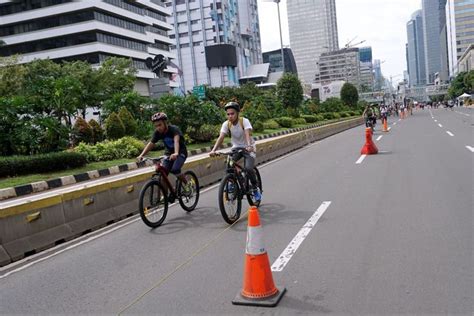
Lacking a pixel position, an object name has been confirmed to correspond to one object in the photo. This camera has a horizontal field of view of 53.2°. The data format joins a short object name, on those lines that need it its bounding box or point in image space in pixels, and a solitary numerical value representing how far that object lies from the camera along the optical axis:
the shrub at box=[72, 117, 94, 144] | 22.12
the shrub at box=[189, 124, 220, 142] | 26.83
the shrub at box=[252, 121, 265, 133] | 36.69
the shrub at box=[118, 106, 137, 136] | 23.41
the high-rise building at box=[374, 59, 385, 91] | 143.27
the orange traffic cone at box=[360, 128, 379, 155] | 16.13
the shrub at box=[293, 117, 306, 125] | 47.86
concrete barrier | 6.43
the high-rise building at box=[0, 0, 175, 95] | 62.94
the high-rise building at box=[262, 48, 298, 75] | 154.68
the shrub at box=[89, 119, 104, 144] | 22.94
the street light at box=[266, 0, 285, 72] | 52.47
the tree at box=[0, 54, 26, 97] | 37.56
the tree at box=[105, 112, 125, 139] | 22.59
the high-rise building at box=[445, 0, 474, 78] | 156.50
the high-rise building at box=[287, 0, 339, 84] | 165.25
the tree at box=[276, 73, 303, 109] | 51.50
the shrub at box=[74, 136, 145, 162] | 19.58
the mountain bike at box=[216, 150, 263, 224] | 7.21
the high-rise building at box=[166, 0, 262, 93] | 111.31
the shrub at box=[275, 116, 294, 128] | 44.53
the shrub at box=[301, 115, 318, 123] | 52.74
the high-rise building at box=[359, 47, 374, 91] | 149.20
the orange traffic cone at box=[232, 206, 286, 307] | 4.18
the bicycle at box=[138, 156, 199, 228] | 7.44
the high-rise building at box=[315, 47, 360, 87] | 143.86
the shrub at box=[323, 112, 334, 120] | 59.34
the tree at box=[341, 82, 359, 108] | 79.62
